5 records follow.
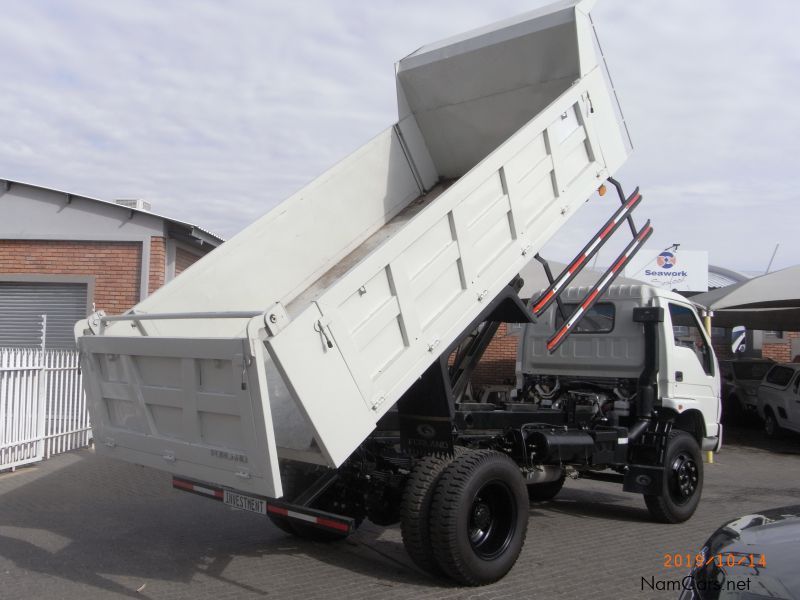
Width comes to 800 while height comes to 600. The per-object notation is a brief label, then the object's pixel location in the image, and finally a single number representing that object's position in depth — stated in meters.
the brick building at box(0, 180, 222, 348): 12.73
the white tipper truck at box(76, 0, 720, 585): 4.55
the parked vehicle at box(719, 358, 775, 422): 18.30
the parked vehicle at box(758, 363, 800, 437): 15.50
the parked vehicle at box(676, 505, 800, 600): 3.15
